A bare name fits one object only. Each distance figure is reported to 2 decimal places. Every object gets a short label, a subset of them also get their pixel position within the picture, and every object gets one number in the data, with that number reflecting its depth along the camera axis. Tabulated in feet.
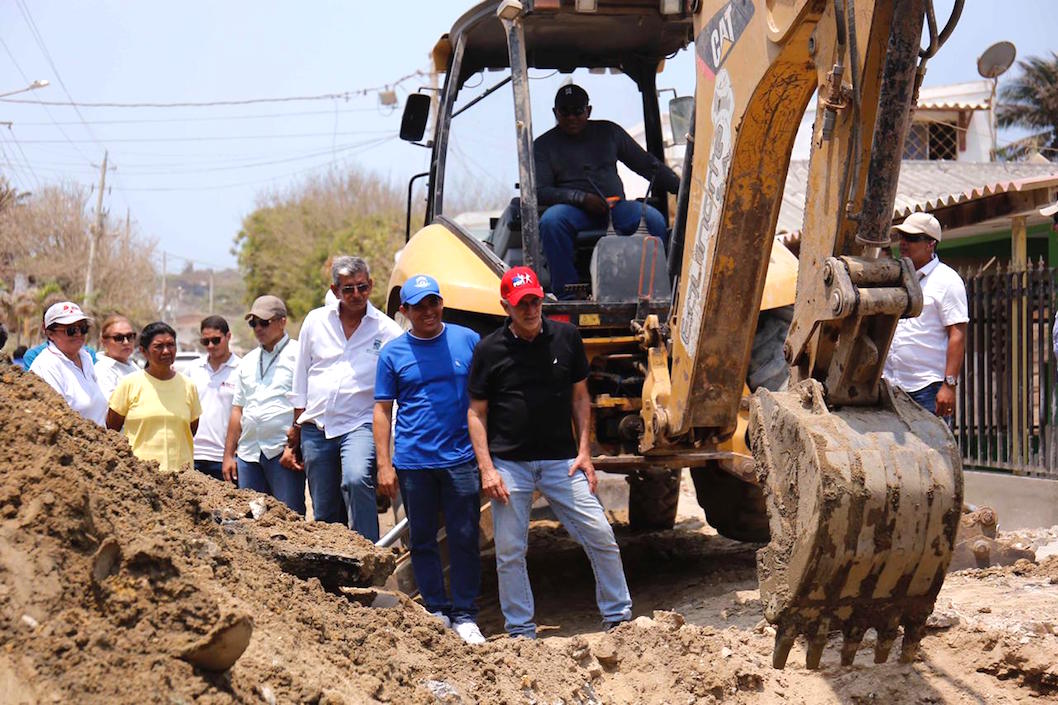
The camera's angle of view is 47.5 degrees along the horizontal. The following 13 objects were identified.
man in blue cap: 18.93
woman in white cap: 20.90
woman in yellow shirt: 21.93
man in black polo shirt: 18.43
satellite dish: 33.01
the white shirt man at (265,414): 22.80
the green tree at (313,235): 120.47
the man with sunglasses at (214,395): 24.56
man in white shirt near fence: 21.04
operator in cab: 21.09
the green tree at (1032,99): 125.80
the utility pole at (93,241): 137.18
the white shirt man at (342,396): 20.40
